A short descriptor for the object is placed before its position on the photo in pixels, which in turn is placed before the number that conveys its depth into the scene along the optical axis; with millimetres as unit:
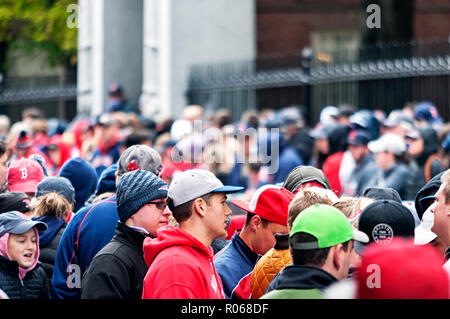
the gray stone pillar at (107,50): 22703
